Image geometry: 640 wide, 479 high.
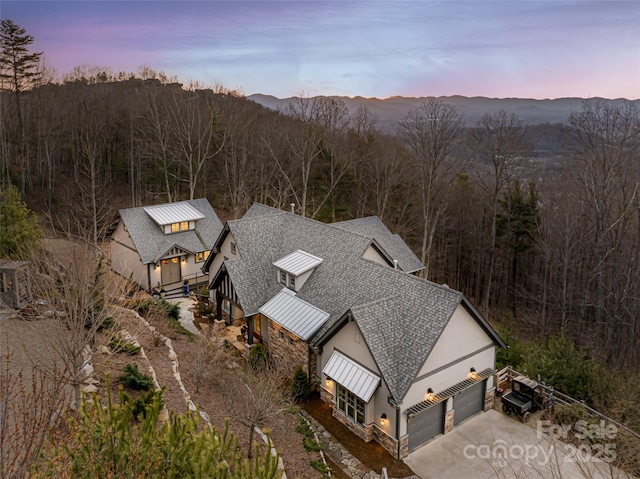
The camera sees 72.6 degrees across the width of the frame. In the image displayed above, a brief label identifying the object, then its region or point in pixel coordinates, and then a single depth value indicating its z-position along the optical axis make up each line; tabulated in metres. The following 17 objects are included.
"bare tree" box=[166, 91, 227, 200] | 50.16
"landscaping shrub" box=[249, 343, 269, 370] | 21.35
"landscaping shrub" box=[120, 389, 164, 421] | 12.59
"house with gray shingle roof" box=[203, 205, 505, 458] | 17.34
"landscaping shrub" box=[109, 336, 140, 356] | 17.65
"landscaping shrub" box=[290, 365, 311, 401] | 20.29
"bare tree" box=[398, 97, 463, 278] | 34.56
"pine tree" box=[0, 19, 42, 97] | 40.19
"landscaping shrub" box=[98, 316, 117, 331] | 17.27
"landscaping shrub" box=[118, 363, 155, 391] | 15.37
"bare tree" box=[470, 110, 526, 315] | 35.31
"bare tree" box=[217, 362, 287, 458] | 13.94
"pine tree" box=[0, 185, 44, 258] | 23.02
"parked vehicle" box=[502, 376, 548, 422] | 19.23
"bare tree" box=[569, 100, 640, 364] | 27.88
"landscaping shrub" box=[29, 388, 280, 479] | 8.02
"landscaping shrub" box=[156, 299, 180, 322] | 26.67
